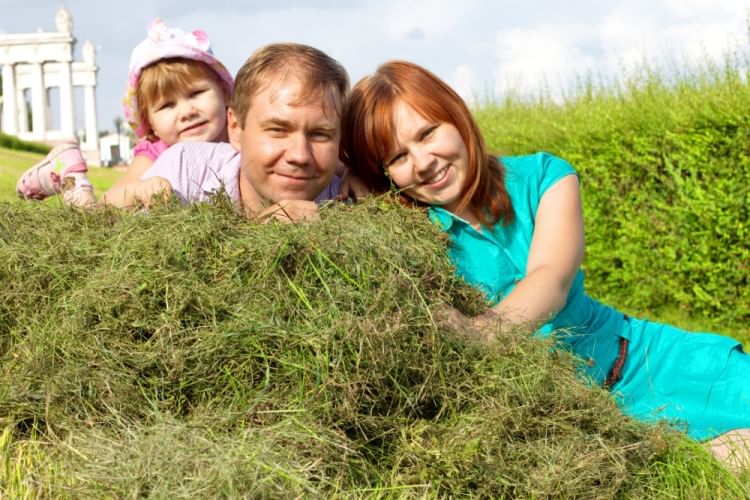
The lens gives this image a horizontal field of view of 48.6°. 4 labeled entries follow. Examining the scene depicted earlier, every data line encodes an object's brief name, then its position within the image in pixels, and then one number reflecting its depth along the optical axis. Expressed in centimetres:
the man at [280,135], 296
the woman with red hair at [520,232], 315
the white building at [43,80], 6012
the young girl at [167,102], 416
